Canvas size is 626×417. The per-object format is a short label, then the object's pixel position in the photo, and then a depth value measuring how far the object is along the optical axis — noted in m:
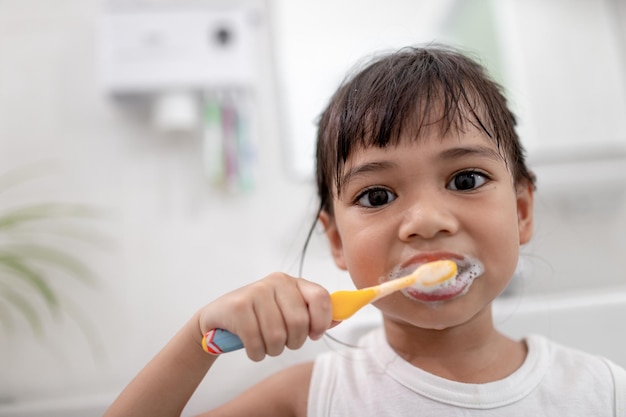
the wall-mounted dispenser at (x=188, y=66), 1.12
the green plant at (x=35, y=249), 1.01
